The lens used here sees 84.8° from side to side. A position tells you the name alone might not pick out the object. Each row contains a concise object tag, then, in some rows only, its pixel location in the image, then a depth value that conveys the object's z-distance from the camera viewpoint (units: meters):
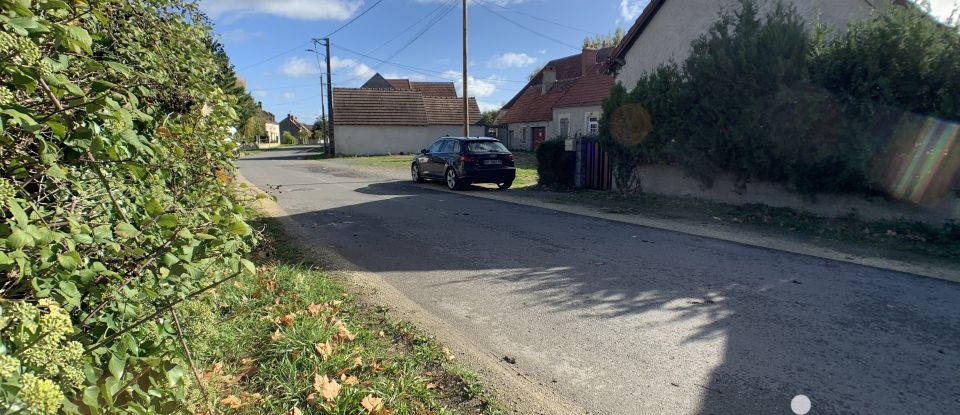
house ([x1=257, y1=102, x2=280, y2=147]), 91.49
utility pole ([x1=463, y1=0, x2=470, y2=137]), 27.10
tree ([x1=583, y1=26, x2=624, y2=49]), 63.69
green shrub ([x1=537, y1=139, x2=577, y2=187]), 15.16
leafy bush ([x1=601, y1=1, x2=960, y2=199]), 8.52
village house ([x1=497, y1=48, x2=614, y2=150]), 34.22
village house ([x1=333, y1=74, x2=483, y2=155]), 43.12
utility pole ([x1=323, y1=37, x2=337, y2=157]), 42.22
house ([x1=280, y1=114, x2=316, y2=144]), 130.50
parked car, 15.12
